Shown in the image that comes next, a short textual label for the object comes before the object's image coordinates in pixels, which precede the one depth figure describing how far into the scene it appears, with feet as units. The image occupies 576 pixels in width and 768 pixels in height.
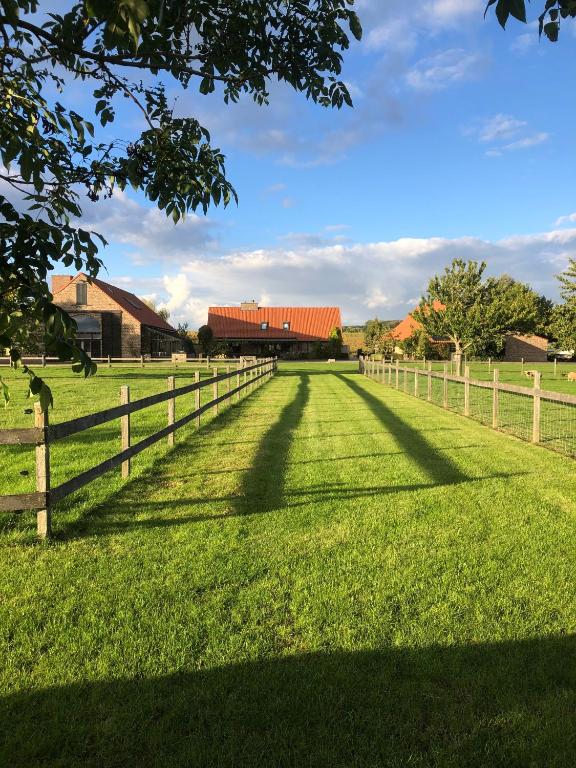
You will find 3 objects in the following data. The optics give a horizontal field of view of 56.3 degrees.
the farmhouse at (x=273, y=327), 227.61
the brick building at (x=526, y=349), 240.32
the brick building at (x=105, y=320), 168.66
